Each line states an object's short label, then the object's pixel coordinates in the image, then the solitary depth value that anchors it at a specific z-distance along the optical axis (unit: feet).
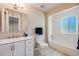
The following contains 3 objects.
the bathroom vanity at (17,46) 5.41
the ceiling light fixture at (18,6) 6.26
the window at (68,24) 7.62
